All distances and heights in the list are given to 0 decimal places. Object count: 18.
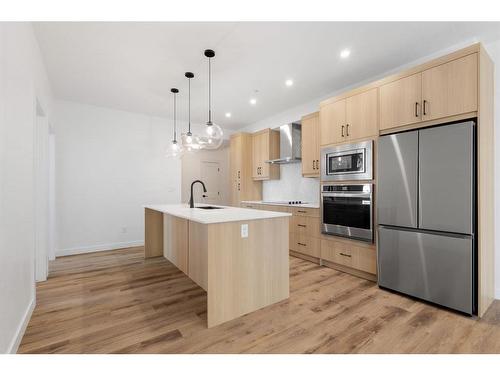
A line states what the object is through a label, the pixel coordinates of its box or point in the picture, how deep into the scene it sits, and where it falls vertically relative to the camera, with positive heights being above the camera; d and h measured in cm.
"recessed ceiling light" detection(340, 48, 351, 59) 274 +153
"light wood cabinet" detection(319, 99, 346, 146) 330 +91
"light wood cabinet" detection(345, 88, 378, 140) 294 +90
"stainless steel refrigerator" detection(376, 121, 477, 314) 217 -26
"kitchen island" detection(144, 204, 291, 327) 205 -67
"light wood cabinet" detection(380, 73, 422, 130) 254 +93
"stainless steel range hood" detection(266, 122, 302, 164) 454 +85
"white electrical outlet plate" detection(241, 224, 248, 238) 221 -39
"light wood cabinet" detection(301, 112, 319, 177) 398 +71
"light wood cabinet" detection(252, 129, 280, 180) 515 +75
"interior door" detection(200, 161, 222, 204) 682 +24
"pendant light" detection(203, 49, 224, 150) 278 +62
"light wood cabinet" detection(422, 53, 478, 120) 219 +93
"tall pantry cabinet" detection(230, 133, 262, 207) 559 +35
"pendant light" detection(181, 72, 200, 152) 321 +63
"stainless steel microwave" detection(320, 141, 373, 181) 299 +33
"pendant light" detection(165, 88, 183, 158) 346 +55
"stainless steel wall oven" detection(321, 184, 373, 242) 296 -30
